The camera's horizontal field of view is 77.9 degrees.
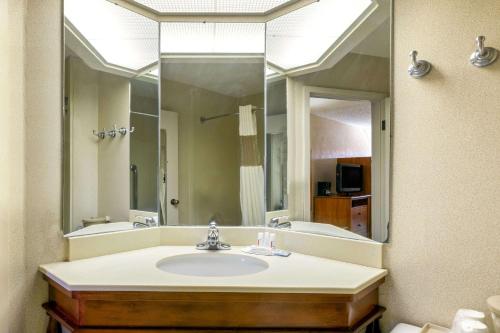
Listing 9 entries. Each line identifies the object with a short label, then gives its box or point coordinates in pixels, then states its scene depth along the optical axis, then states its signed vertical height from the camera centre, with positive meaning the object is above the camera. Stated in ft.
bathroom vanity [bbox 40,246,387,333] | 3.61 -1.64
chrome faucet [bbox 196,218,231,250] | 5.48 -1.38
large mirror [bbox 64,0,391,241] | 4.85 +0.91
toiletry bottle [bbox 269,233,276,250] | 5.34 -1.31
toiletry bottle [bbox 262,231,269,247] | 5.36 -1.31
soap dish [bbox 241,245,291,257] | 5.10 -1.44
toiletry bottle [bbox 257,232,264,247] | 5.41 -1.29
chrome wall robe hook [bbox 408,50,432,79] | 4.01 +1.29
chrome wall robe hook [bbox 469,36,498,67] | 3.58 +1.30
